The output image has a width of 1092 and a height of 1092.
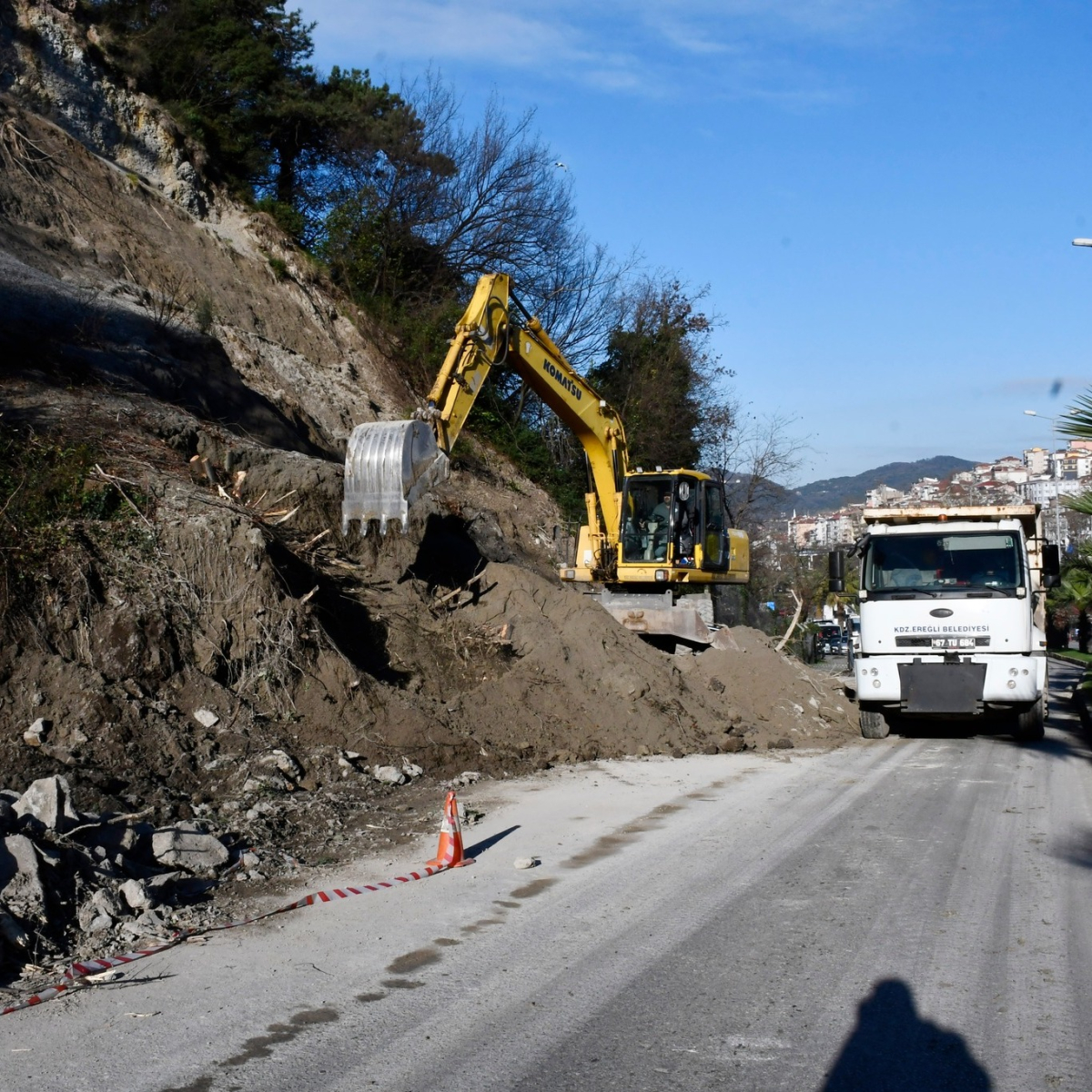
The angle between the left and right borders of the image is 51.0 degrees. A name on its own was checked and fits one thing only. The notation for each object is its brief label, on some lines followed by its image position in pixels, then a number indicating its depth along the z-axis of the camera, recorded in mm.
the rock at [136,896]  6547
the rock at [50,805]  7039
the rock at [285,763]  9758
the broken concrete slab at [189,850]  7461
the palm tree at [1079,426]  12367
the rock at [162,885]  6770
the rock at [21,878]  6023
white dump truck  14539
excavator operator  18703
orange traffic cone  7918
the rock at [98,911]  6243
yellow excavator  15477
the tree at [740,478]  39906
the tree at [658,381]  36875
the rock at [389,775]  10375
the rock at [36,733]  8898
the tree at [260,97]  27922
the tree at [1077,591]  26875
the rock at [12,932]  5773
